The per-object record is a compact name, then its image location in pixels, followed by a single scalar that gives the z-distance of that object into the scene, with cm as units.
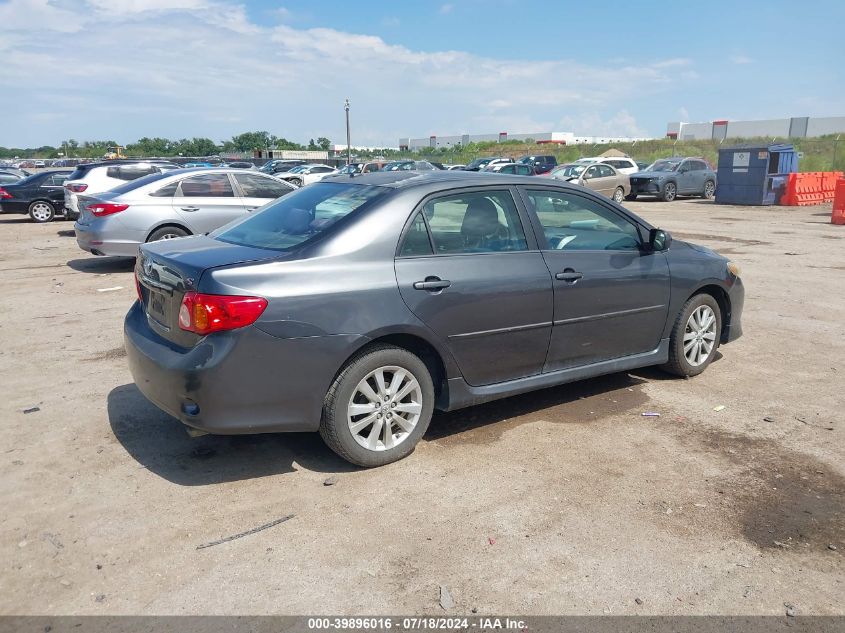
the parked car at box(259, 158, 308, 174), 3659
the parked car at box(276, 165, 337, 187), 2739
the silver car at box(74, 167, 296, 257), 1047
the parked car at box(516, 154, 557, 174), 3113
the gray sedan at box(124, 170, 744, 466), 382
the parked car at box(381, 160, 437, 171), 3107
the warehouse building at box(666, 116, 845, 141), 6297
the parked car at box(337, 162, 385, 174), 3459
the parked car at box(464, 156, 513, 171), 3388
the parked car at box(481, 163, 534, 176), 2592
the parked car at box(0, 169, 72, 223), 2014
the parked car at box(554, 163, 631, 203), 2436
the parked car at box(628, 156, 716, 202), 2717
